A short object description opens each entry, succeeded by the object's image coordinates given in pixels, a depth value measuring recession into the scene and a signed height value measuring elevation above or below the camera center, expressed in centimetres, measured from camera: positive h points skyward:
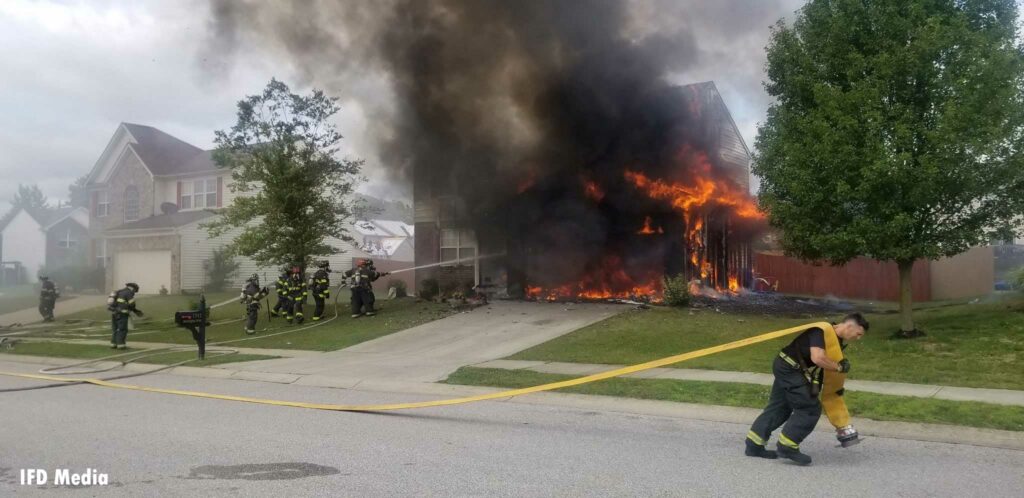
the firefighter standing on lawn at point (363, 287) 1794 -47
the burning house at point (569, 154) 1834 +297
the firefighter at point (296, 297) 1764 -68
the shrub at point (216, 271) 2875 -4
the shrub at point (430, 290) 2041 -64
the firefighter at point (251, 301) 1669 -73
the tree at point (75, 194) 7168 +843
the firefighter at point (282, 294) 1780 -61
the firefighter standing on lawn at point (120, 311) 1435 -81
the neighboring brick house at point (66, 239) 3856 +180
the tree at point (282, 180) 1806 +229
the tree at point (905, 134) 1019 +188
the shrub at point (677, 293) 1603 -63
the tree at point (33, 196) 9559 +1047
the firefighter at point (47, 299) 2144 -81
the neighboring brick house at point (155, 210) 2838 +275
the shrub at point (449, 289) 2028 -63
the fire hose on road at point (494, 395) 704 -147
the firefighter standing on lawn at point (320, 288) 1802 -48
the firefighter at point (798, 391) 538 -97
